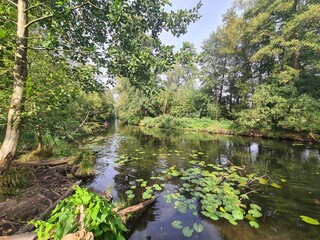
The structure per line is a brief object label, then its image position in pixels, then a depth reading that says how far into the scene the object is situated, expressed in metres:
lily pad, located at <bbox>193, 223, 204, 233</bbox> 3.69
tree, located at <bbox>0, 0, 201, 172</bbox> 3.26
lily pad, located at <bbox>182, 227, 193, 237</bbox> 3.58
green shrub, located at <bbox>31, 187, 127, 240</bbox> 1.99
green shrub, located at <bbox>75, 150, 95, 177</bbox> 6.32
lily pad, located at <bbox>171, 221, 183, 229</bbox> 3.80
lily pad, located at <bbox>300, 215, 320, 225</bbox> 3.99
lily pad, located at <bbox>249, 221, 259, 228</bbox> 3.82
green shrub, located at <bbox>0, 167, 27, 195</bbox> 3.96
